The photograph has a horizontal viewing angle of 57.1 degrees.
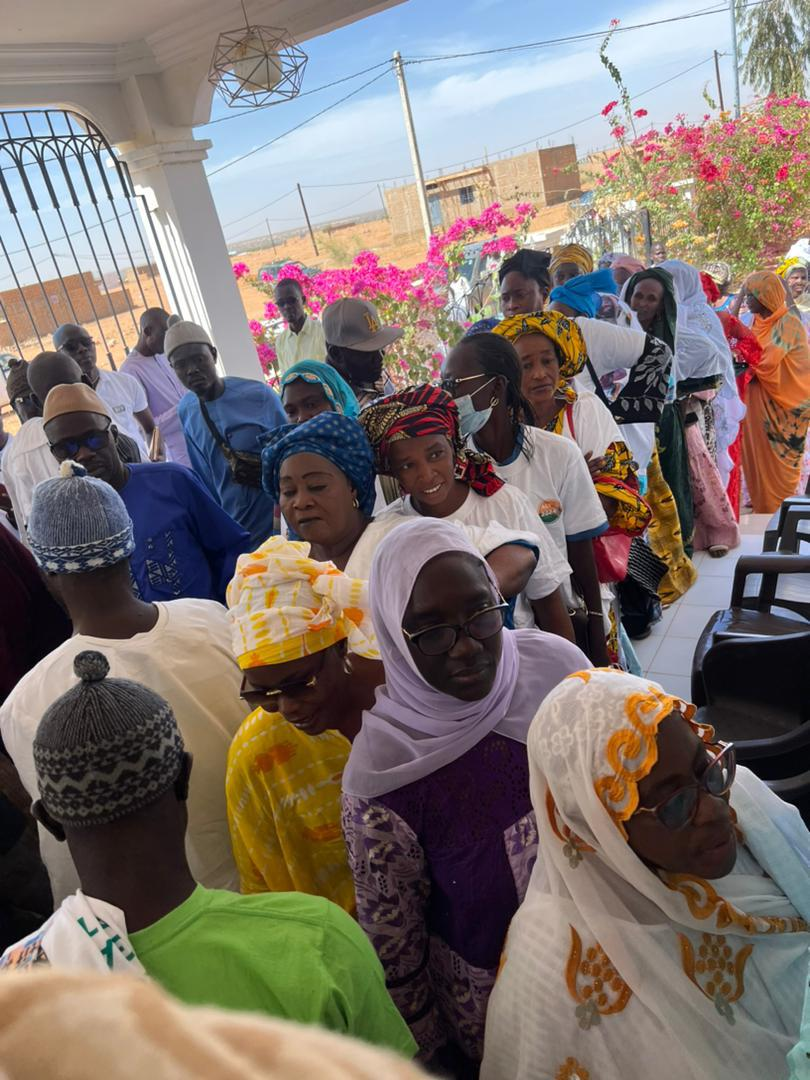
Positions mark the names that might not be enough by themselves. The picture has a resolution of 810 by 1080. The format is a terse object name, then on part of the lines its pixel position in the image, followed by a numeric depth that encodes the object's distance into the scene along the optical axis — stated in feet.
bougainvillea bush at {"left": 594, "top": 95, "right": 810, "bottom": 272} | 29.60
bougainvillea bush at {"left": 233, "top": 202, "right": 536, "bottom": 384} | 16.72
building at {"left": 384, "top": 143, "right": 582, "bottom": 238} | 70.13
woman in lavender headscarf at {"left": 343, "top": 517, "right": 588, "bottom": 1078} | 4.35
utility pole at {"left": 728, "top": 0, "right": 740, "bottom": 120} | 45.19
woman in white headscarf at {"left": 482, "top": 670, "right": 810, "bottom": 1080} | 3.61
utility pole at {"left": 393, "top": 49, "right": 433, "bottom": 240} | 47.29
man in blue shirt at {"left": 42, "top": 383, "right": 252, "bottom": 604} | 7.61
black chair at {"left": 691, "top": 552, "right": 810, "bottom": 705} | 8.27
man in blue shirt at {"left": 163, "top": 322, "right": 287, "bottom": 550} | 11.12
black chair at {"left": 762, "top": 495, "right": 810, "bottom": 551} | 10.45
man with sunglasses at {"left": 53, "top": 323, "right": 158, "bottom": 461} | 14.89
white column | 20.22
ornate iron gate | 18.43
